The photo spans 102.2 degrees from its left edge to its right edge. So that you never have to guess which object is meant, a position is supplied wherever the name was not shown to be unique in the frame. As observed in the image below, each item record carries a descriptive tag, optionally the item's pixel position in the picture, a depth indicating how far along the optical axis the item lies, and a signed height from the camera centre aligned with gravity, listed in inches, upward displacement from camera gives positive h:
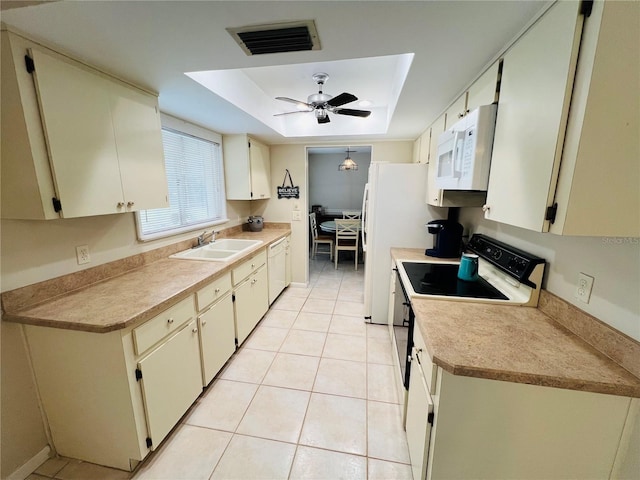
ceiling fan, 85.6 +29.9
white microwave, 49.1 +9.0
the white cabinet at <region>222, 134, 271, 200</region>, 122.6 +12.8
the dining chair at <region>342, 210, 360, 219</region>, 204.1 -16.6
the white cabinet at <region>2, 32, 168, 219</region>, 43.4 +10.4
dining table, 205.0 -26.9
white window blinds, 88.7 +1.8
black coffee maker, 86.4 -14.7
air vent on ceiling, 42.6 +27.0
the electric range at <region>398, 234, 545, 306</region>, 50.9 -20.8
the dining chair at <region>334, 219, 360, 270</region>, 182.2 -28.0
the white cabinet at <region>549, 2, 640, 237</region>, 28.4 +7.0
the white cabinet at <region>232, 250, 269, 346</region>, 89.2 -37.9
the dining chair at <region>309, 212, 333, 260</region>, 198.3 -34.2
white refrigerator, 100.6 -7.8
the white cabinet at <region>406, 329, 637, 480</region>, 34.2 -32.7
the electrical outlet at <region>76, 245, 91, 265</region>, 60.7 -14.4
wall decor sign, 147.5 +1.8
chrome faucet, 104.7 -18.3
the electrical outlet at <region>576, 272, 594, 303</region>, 40.5 -14.7
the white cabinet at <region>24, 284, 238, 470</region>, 48.8 -38.5
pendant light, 210.8 +22.8
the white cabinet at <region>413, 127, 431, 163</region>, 103.3 +20.3
